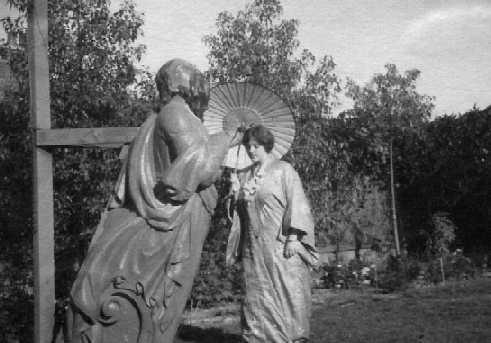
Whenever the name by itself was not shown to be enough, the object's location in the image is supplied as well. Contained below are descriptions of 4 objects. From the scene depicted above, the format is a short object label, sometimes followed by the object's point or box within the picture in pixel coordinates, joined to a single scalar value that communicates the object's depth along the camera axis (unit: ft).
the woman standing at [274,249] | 17.03
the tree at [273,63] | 24.75
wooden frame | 11.40
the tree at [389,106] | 37.22
